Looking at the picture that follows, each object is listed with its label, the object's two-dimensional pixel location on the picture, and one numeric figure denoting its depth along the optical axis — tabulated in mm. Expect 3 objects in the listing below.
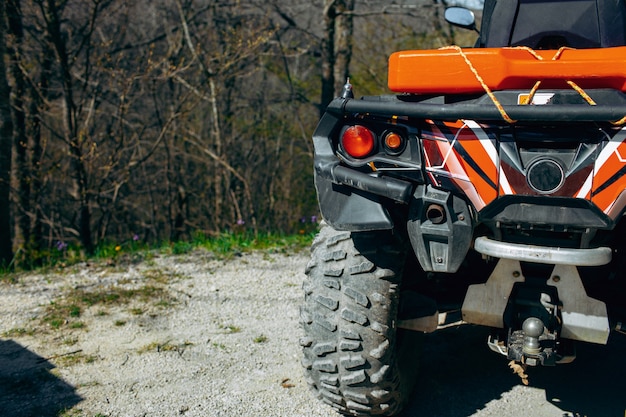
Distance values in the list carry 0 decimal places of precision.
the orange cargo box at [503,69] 2545
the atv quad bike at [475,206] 2553
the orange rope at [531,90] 2516
